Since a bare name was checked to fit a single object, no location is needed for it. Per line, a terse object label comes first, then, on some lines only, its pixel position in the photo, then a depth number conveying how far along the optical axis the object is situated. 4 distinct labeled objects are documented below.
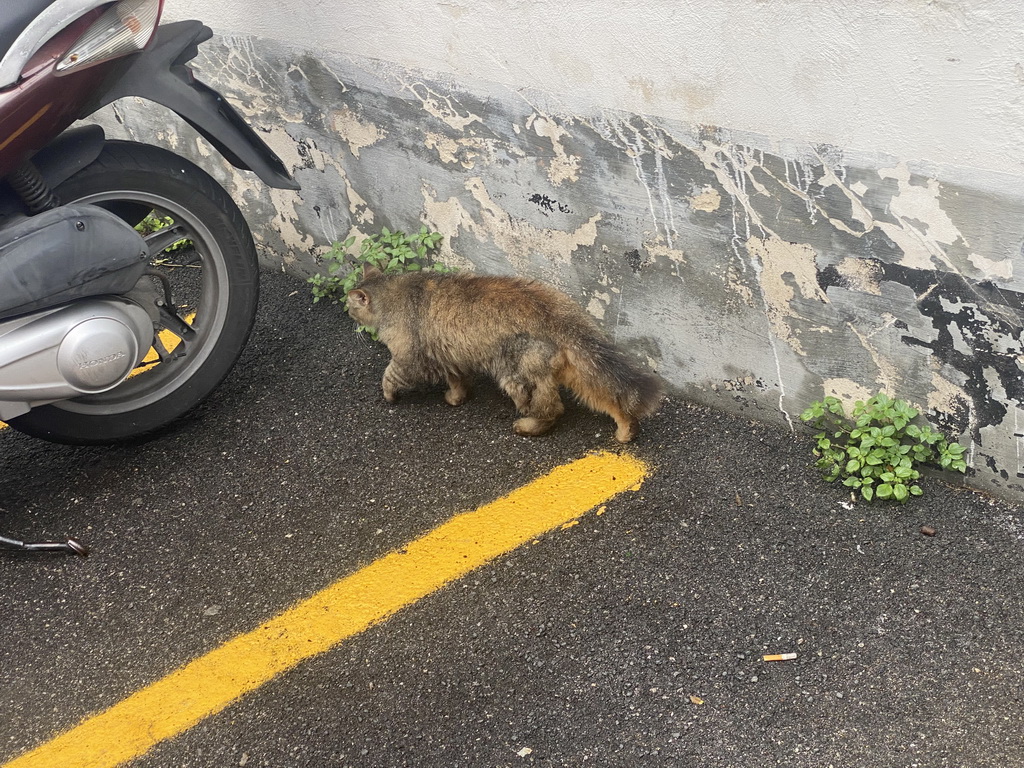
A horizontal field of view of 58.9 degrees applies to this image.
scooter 2.75
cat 3.03
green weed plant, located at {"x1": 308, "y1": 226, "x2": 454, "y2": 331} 3.76
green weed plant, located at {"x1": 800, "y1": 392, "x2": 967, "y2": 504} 2.72
